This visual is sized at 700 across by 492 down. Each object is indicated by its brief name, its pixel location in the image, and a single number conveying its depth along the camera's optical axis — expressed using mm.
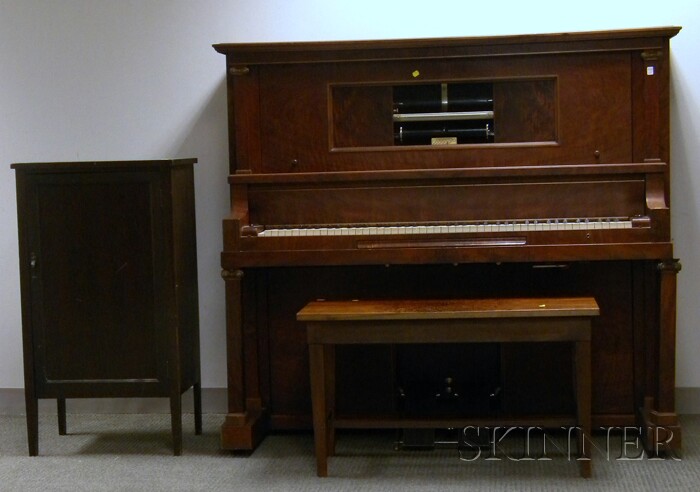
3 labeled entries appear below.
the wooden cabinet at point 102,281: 3887
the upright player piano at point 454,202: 3705
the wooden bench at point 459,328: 3412
